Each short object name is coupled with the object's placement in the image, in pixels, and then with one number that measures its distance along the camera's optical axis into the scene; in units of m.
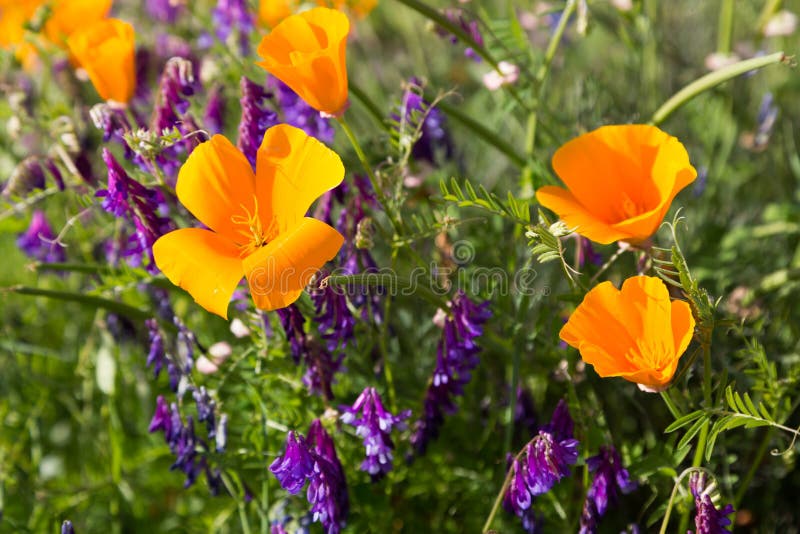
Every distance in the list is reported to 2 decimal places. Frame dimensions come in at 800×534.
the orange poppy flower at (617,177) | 0.88
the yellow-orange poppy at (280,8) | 1.04
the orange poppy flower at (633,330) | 0.86
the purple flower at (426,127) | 0.93
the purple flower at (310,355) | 0.91
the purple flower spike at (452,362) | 0.91
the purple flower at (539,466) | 0.88
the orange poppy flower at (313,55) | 0.88
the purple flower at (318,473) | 0.89
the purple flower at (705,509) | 0.86
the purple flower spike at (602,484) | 0.90
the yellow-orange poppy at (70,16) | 1.01
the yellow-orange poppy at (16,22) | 1.08
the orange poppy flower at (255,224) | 0.86
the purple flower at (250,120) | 0.91
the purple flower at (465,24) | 0.97
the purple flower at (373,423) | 0.90
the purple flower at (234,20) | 1.06
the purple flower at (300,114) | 0.97
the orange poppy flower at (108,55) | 0.94
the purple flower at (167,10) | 1.17
